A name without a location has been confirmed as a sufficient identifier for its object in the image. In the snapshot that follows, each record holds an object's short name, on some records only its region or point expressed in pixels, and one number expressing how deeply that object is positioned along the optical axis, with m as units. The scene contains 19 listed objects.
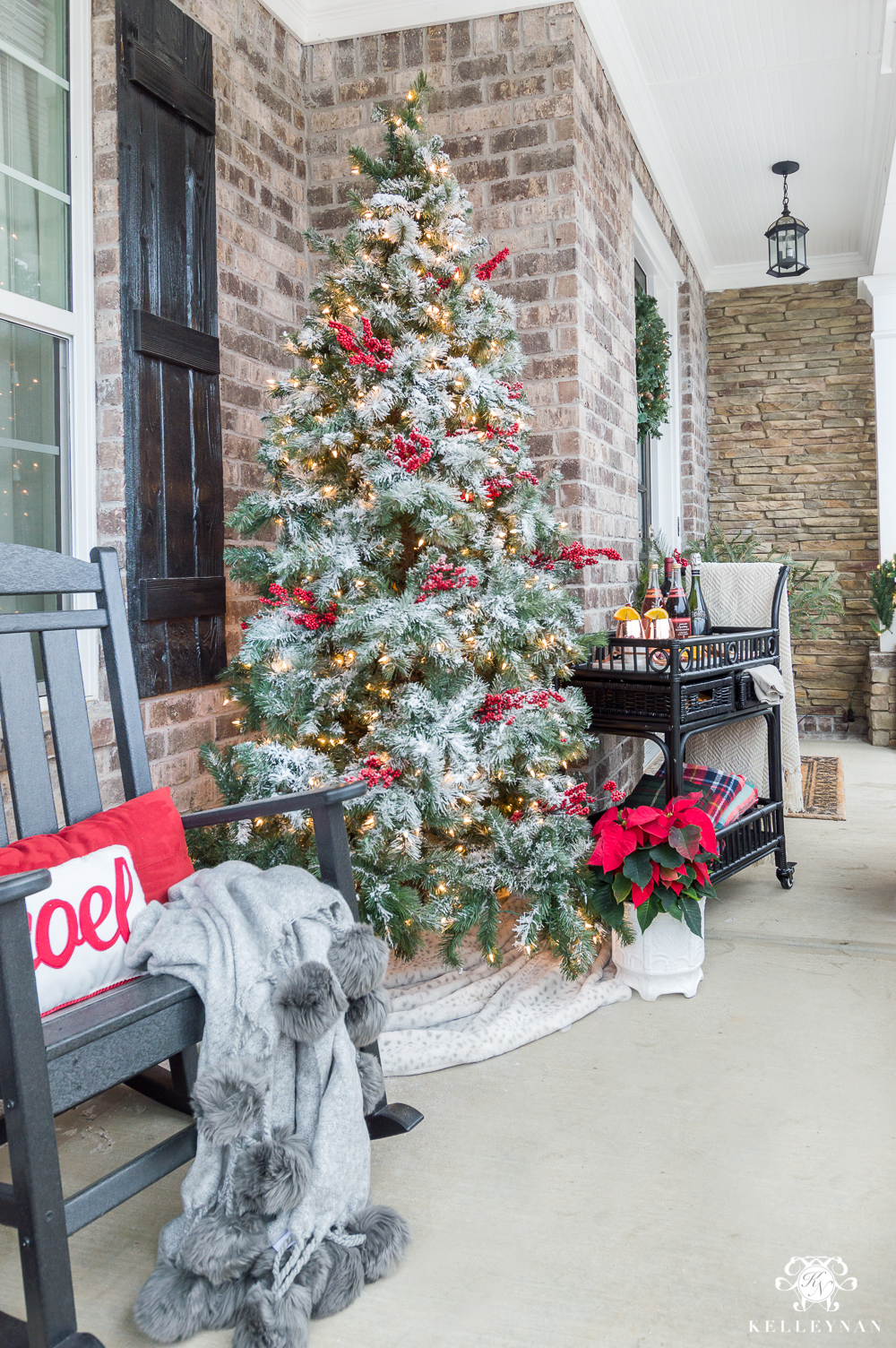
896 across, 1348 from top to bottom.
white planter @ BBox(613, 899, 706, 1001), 2.23
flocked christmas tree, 2.21
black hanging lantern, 4.91
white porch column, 5.74
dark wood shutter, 2.36
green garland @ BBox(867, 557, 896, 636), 5.60
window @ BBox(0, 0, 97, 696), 2.14
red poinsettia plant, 2.15
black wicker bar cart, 2.55
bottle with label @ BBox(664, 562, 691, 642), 3.22
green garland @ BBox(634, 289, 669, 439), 4.25
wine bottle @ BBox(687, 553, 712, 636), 3.18
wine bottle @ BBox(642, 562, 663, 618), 3.09
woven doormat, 4.02
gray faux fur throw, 1.27
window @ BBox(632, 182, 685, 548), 5.14
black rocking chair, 1.12
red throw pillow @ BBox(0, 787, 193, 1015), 1.35
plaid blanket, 2.77
